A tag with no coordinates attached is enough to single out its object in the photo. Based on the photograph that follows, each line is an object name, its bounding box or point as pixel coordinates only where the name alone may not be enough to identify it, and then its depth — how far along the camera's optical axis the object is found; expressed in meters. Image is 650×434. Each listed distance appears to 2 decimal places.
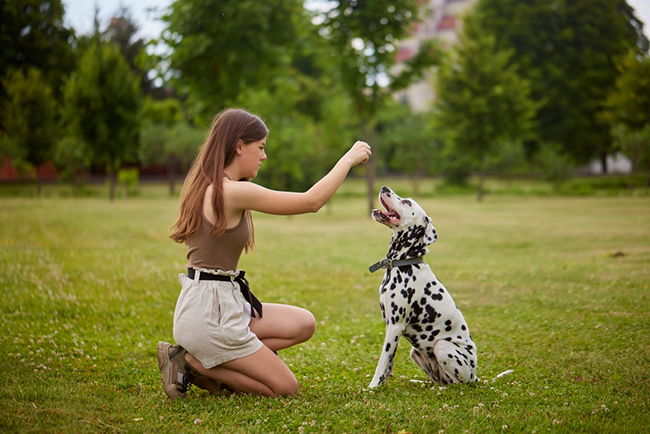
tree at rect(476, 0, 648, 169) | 45.19
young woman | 3.91
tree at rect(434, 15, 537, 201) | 33.41
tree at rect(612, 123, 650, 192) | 32.97
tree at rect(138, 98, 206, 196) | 45.31
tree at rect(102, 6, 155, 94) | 58.59
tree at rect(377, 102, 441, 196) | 40.28
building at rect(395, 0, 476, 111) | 86.12
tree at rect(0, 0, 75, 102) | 40.56
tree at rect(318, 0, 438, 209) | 20.52
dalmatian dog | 4.29
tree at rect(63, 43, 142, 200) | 36.41
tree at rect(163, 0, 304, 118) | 17.66
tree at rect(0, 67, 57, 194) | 37.53
